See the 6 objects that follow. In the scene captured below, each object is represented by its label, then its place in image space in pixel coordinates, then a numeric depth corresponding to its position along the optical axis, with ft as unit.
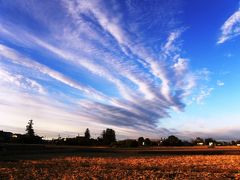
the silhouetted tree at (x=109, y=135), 234.73
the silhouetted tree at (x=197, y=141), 288.02
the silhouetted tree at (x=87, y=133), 244.64
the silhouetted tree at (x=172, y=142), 228.54
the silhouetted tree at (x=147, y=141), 225.95
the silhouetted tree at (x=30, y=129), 217.33
